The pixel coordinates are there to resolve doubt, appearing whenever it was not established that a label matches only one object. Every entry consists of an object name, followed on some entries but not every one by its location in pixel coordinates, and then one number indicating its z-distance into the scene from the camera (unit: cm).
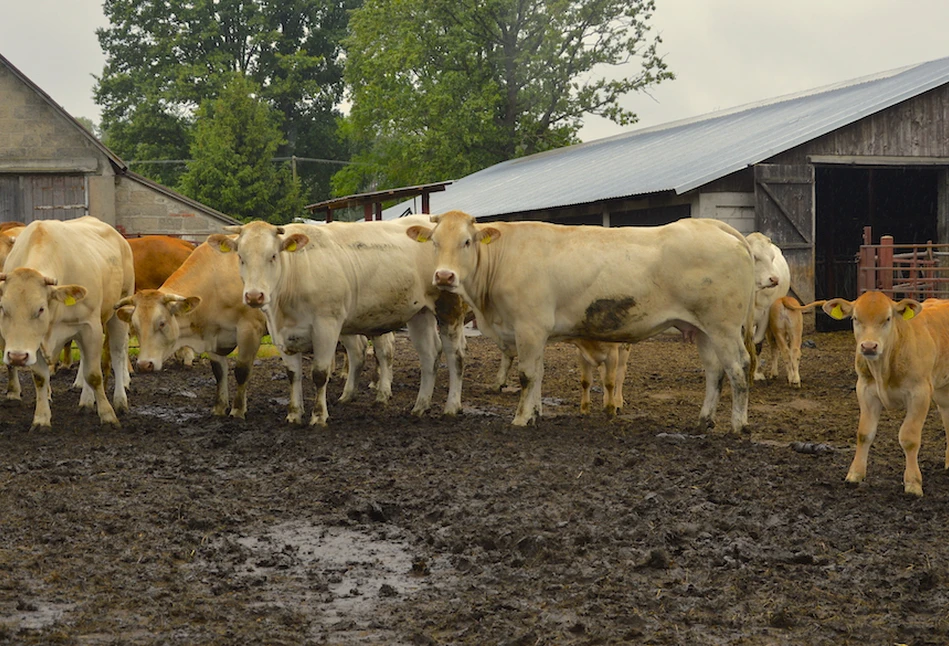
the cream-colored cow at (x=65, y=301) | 864
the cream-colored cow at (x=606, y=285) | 911
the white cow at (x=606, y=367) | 998
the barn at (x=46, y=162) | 2503
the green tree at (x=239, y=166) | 3962
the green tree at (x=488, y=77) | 3941
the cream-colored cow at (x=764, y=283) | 1279
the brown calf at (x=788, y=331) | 1242
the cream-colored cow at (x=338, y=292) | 938
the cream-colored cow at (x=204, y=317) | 959
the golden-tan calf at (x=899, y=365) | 670
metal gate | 1499
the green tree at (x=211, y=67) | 5122
